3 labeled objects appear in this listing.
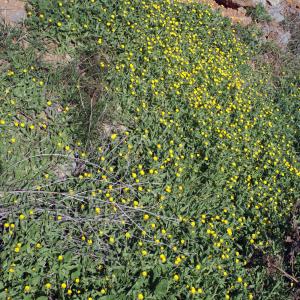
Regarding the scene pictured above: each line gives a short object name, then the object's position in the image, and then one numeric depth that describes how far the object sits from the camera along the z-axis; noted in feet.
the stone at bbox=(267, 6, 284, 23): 24.95
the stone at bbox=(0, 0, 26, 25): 13.52
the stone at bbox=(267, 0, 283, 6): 25.15
